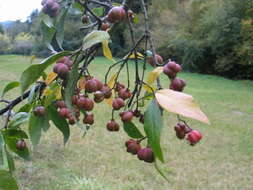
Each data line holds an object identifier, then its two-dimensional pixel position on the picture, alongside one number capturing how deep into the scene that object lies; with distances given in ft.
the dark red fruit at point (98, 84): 1.23
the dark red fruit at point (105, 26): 1.45
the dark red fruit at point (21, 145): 1.86
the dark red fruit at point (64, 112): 1.54
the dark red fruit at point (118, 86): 1.62
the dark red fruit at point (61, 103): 1.55
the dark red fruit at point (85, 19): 1.84
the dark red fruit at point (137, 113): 1.43
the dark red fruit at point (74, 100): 1.33
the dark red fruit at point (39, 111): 1.53
